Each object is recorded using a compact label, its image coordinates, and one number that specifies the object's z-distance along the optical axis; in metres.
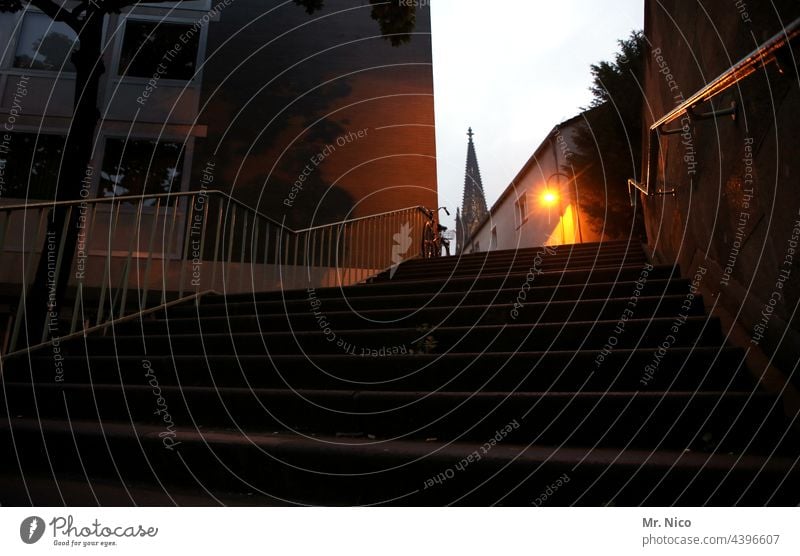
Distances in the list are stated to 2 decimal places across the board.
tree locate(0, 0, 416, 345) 4.09
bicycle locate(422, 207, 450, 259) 8.41
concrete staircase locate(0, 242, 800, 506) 1.57
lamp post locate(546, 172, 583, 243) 10.17
